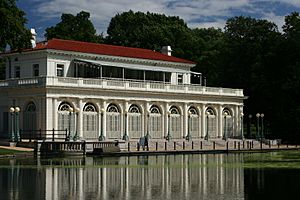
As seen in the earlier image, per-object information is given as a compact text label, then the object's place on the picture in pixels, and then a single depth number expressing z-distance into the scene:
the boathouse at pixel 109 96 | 64.56
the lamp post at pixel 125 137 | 66.56
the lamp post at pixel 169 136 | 70.47
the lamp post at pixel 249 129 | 88.42
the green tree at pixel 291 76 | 80.38
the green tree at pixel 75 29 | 107.62
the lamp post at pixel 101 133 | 64.68
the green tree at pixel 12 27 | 53.38
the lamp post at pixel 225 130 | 76.20
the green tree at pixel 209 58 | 94.32
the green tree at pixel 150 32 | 105.81
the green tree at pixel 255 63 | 83.88
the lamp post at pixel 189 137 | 72.90
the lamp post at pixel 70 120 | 58.22
